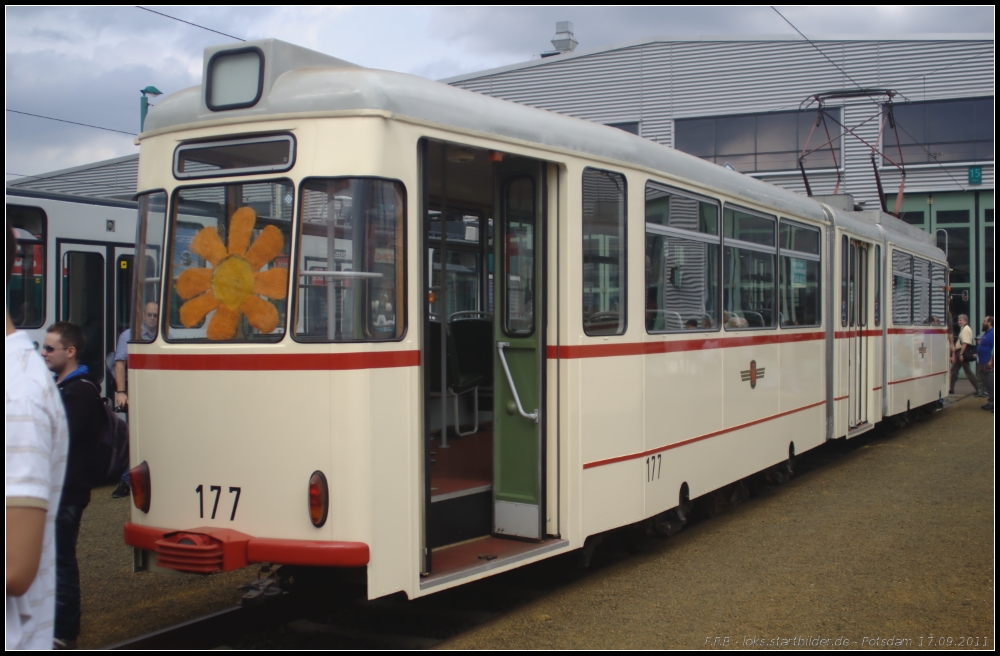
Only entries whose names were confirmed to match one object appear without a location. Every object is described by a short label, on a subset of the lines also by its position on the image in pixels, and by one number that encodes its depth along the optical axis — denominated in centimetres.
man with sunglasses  501
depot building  2439
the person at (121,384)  839
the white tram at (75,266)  964
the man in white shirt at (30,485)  220
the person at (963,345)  1886
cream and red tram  459
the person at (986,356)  1708
